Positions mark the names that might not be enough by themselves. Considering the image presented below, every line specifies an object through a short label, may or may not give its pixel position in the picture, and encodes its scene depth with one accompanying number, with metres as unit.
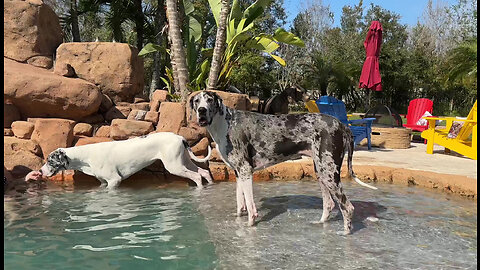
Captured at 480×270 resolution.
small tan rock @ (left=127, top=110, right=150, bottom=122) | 7.23
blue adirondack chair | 9.66
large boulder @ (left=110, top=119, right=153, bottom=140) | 6.82
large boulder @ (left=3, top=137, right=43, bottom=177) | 6.28
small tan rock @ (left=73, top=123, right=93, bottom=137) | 7.09
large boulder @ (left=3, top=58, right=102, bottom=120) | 6.82
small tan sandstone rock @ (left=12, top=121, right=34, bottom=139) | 6.70
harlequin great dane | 4.18
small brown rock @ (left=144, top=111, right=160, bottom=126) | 7.13
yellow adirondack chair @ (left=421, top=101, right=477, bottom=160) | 8.20
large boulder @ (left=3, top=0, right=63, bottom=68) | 8.01
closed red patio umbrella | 12.52
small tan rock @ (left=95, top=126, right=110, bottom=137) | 7.14
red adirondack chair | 14.37
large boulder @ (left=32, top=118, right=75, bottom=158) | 6.53
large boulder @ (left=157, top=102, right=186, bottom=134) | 6.90
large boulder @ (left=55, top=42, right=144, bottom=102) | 8.11
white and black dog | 5.74
